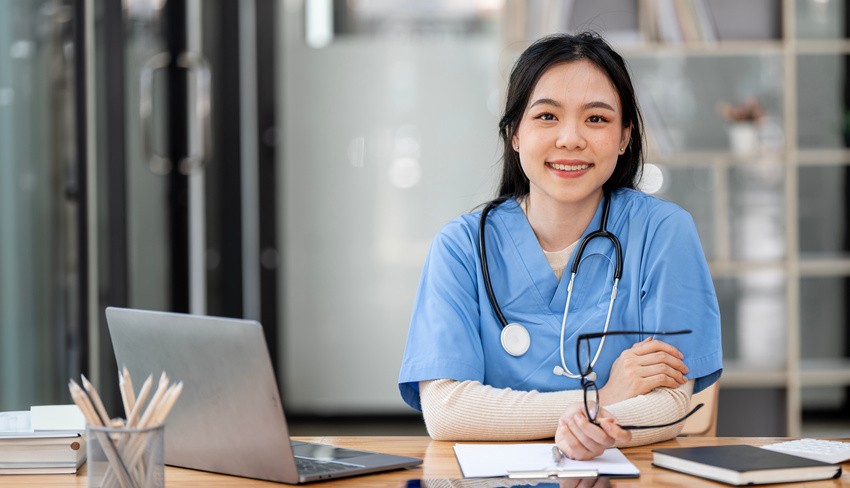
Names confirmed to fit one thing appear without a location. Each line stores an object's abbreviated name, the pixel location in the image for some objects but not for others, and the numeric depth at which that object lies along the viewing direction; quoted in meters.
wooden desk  2.03
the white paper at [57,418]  2.15
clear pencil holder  1.89
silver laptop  1.98
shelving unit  4.02
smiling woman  2.30
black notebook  2.01
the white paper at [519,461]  2.06
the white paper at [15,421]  2.16
